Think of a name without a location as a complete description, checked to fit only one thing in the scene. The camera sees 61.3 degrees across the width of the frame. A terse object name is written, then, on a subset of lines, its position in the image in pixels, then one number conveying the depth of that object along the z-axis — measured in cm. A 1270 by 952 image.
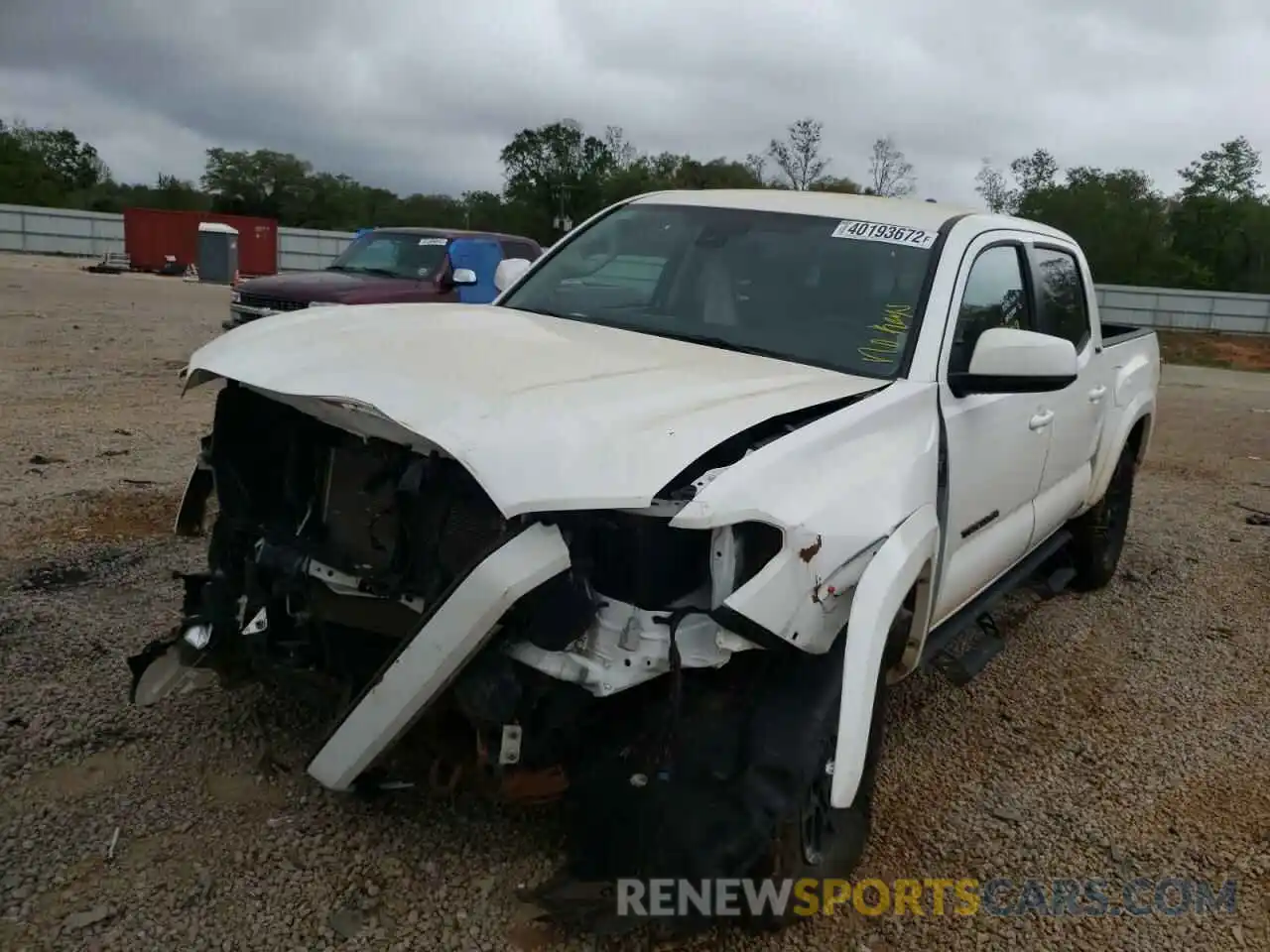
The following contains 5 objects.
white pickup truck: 231
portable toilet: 2875
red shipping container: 3162
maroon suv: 1073
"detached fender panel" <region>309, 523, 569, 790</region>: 222
